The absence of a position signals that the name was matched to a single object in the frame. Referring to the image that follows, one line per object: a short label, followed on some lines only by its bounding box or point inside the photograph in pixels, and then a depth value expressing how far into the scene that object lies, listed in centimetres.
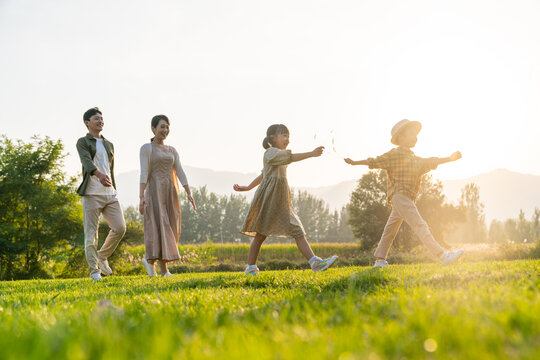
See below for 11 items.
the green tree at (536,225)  6873
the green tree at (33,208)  1898
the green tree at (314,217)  8556
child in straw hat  686
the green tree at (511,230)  7264
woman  791
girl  665
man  736
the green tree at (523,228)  7100
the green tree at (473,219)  6819
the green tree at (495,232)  7044
